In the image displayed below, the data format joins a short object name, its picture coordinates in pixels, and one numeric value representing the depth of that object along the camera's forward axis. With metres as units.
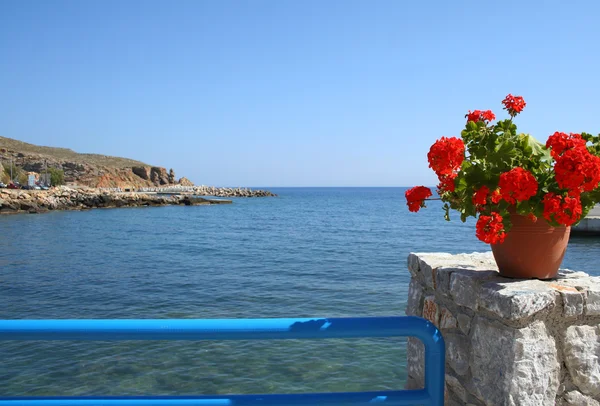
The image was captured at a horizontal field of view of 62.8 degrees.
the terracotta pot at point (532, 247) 2.39
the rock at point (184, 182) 148.91
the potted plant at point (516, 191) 2.23
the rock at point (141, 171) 125.44
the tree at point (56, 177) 83.38
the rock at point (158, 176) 128.88
